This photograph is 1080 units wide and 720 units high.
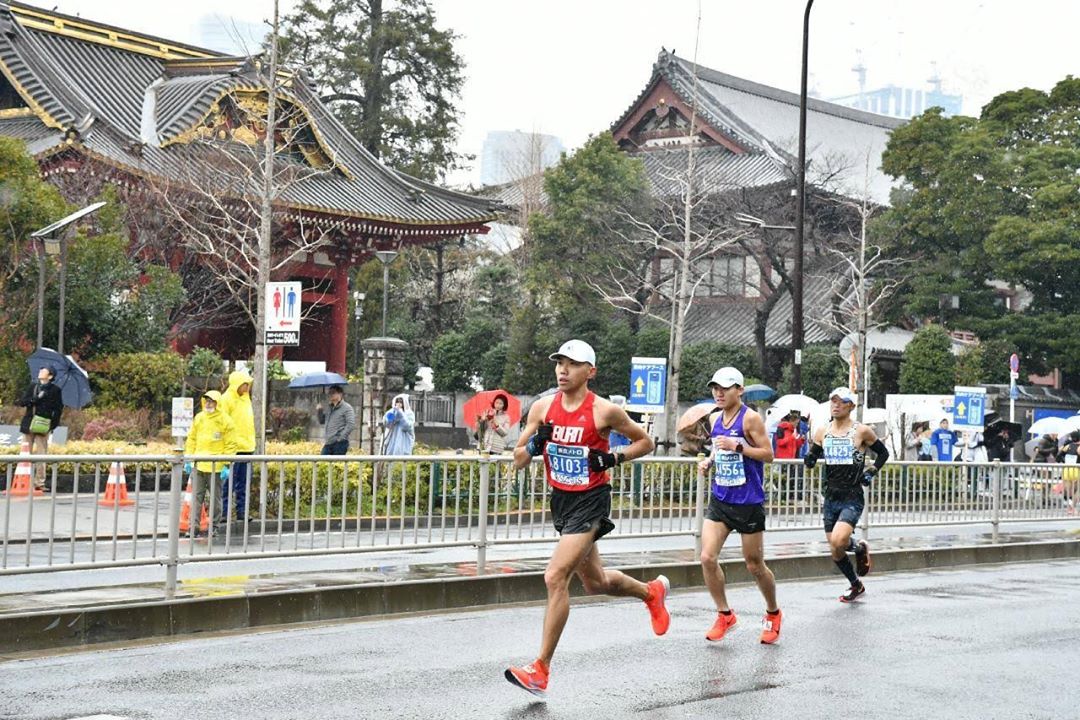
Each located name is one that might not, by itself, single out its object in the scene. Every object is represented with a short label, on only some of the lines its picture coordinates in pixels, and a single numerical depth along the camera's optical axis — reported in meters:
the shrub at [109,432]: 26.59
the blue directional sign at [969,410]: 27.66
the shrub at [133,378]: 29.00
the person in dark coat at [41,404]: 20.98
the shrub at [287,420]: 32.59
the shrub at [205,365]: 32.09
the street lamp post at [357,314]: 43.38
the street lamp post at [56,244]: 24.05
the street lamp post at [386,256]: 32.22
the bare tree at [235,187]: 31.94
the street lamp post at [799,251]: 27.47
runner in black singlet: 12.20
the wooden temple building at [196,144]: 32.50
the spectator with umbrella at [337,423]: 19.84
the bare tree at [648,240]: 40.12
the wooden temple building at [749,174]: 41.62
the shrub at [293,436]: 31.48
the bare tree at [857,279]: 39.38
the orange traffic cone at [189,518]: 10.58
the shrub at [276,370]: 33.91
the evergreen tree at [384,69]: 55.06
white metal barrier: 9.66
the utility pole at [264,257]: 20.77
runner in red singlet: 8.08
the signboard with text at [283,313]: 18.89
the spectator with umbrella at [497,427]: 20.75
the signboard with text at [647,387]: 26.00
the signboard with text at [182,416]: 21.70
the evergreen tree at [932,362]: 38.84
